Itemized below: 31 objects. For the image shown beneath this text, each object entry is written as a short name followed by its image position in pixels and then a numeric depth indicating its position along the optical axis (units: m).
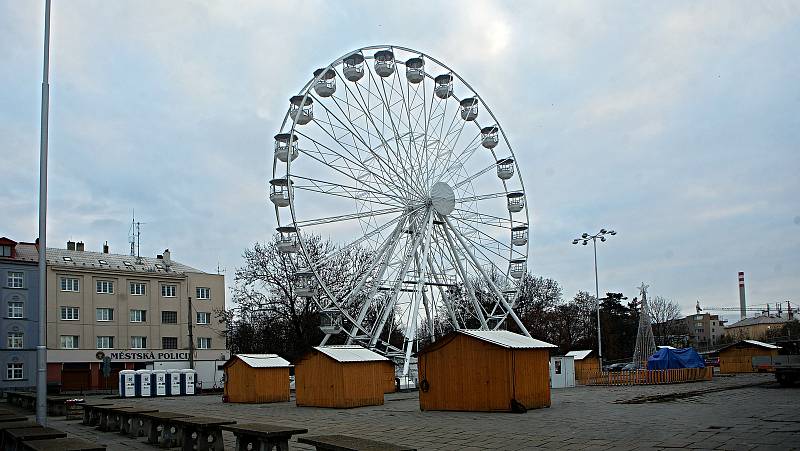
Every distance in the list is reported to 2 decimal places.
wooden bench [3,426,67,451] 12.76
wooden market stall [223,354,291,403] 32.75
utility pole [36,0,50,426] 16.09
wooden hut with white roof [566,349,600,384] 42.00
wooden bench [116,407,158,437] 18.41
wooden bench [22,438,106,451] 11.19
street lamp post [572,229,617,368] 49.31
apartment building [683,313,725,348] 165.43
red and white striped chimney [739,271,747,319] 131.75
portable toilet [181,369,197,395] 42.91
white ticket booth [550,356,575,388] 38.09
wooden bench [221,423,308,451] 12.52
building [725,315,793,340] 135.00
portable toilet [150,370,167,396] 41.84
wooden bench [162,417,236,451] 14.42
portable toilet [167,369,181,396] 42.34
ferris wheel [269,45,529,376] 33.50
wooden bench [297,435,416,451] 10.78
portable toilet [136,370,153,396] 41.22
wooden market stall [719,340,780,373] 46.69
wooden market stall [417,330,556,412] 21.97
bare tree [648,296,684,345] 88.31
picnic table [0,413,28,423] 17.44
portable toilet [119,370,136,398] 40.91
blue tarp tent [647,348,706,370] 40.56
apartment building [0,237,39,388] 55.22
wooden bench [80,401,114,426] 22.58
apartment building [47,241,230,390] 57.66
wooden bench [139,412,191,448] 16.28
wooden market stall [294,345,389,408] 27.42
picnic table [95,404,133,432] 20.40
